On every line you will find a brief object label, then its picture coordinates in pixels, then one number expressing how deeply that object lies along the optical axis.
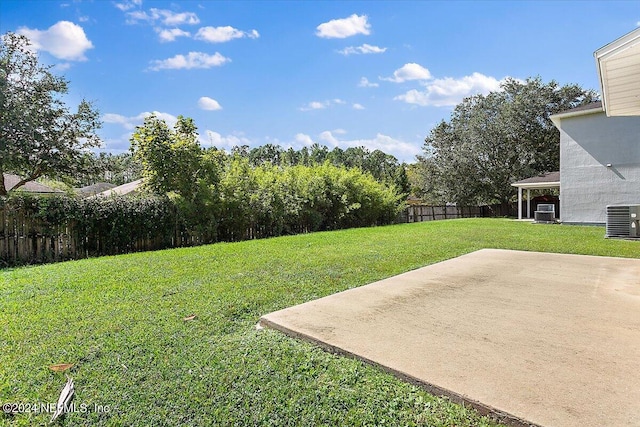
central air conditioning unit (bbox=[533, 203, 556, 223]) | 15.66
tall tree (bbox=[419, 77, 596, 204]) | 25.34
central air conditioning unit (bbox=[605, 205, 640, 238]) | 9.57
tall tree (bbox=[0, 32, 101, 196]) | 9.84
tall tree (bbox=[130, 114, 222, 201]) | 9.63
